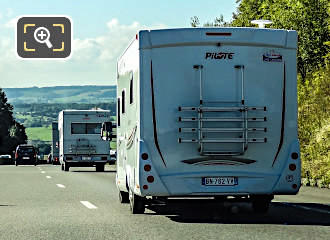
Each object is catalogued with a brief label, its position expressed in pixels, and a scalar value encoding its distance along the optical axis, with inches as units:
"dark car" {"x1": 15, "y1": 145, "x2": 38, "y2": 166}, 2549.2
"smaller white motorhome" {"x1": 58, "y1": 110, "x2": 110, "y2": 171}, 1536.7
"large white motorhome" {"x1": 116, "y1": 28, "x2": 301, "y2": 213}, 469.4
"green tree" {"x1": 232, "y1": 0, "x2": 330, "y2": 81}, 1141.7
